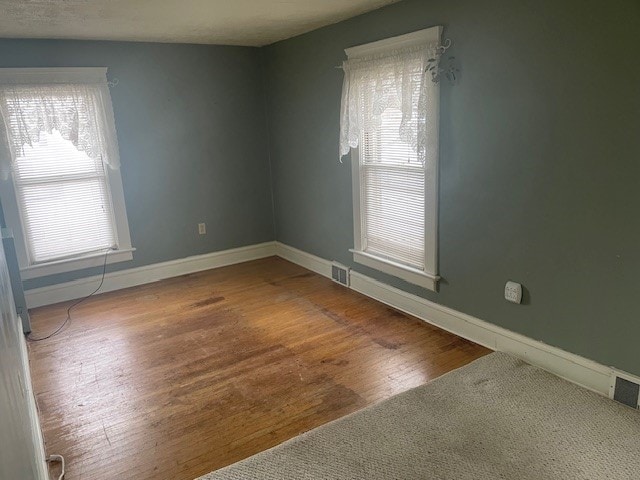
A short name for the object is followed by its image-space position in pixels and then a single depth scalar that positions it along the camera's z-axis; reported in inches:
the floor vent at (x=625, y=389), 92.7
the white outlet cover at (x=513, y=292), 111.2
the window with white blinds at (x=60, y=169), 149.3
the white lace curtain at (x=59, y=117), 147.3
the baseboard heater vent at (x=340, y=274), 168.9
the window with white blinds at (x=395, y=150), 124.0
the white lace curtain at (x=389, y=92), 122.6
